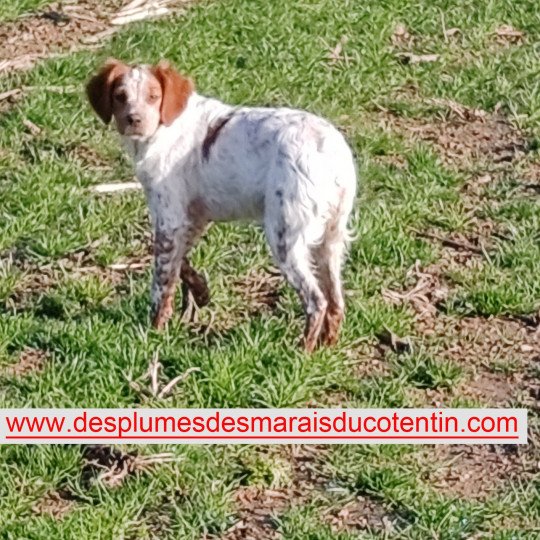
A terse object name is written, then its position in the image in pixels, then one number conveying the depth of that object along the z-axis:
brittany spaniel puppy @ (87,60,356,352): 6.38
